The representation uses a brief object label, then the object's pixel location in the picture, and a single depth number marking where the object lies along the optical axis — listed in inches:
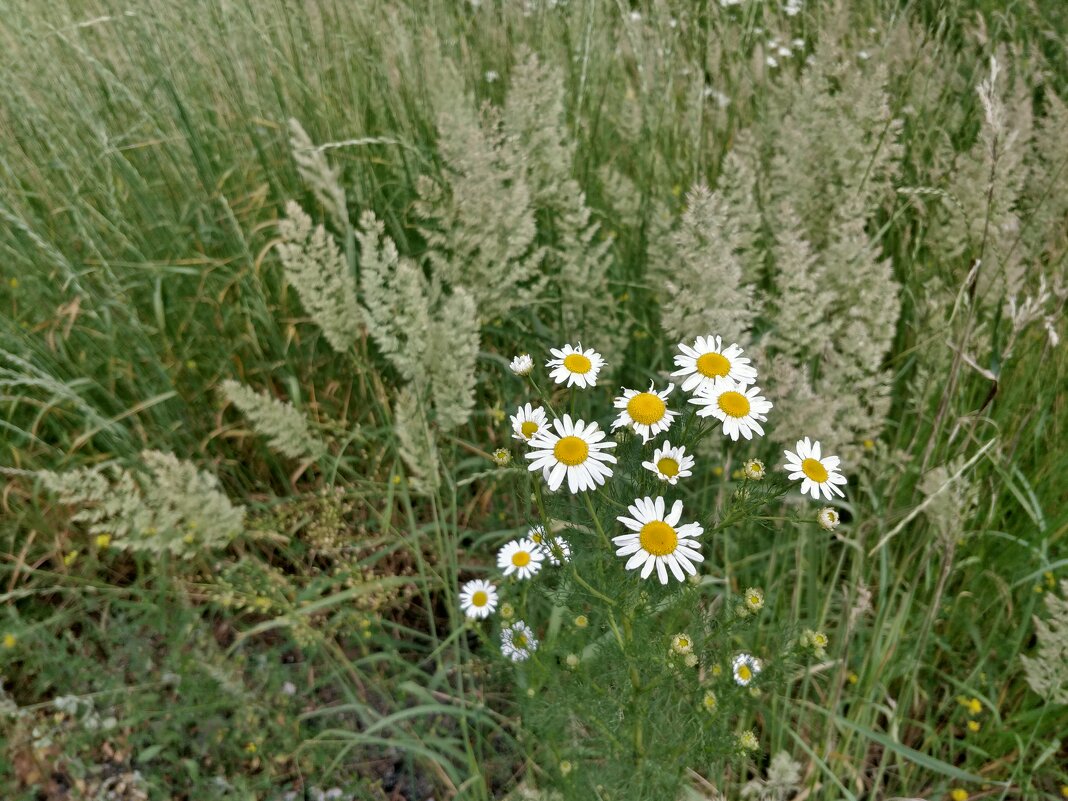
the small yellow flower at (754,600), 15.2
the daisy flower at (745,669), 17.5
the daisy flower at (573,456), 14.3
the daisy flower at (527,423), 14.9
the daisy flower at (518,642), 17.9
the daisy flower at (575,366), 16.1
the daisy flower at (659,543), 14.1
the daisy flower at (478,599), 21.1
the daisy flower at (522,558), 19.3
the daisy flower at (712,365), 15.9
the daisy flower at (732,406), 15.3
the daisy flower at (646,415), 14.9
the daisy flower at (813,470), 15.0
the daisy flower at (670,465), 14.5
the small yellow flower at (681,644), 14.9
